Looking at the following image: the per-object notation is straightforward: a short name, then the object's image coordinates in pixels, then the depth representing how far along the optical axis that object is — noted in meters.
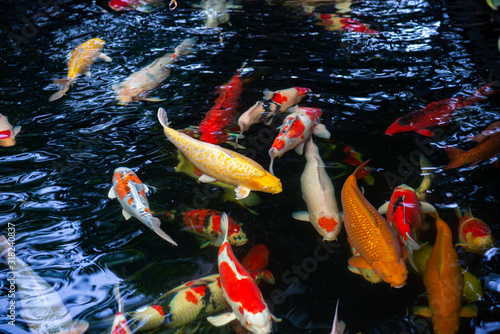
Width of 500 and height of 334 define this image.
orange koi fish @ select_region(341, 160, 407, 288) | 2.34
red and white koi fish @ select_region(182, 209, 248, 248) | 2.86
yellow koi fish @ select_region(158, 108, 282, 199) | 3.09
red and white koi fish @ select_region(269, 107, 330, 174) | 3.48
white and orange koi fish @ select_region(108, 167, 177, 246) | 2.83
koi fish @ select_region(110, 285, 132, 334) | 2.29
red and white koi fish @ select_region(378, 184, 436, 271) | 2.62
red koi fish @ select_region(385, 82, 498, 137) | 3.73
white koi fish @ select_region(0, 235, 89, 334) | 2.37
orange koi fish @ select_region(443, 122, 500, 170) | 3.29
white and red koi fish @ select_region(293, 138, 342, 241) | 2.88
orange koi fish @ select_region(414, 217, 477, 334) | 2.22
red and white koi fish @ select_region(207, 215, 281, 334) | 2.21
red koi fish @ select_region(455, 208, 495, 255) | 2.66
